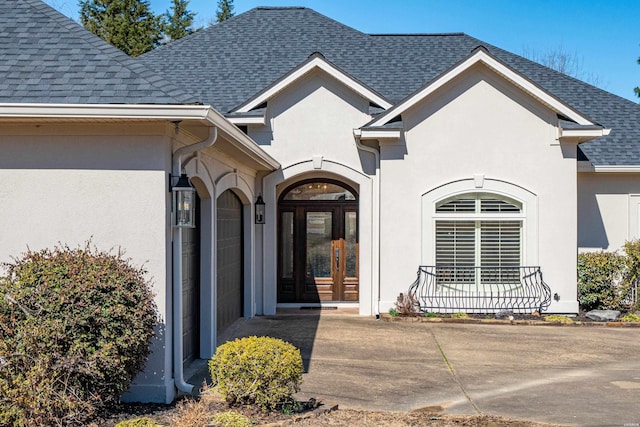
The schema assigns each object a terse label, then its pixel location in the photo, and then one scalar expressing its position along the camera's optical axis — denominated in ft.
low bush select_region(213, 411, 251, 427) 19.10
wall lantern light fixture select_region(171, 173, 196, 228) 23.00
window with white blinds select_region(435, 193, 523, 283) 44.19
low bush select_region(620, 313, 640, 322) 41.79
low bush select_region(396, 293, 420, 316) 42.73
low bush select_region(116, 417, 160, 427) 18.12
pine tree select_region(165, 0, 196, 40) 104.63
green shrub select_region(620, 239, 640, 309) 44.98
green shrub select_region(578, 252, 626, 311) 45.03
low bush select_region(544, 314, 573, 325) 41.50
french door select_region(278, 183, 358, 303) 49.08
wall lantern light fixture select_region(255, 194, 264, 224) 44.91
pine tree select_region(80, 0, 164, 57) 95.40
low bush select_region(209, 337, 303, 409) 20.80
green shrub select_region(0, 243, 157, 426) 18.15
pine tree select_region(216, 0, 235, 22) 119.34
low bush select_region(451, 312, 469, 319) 42.42
